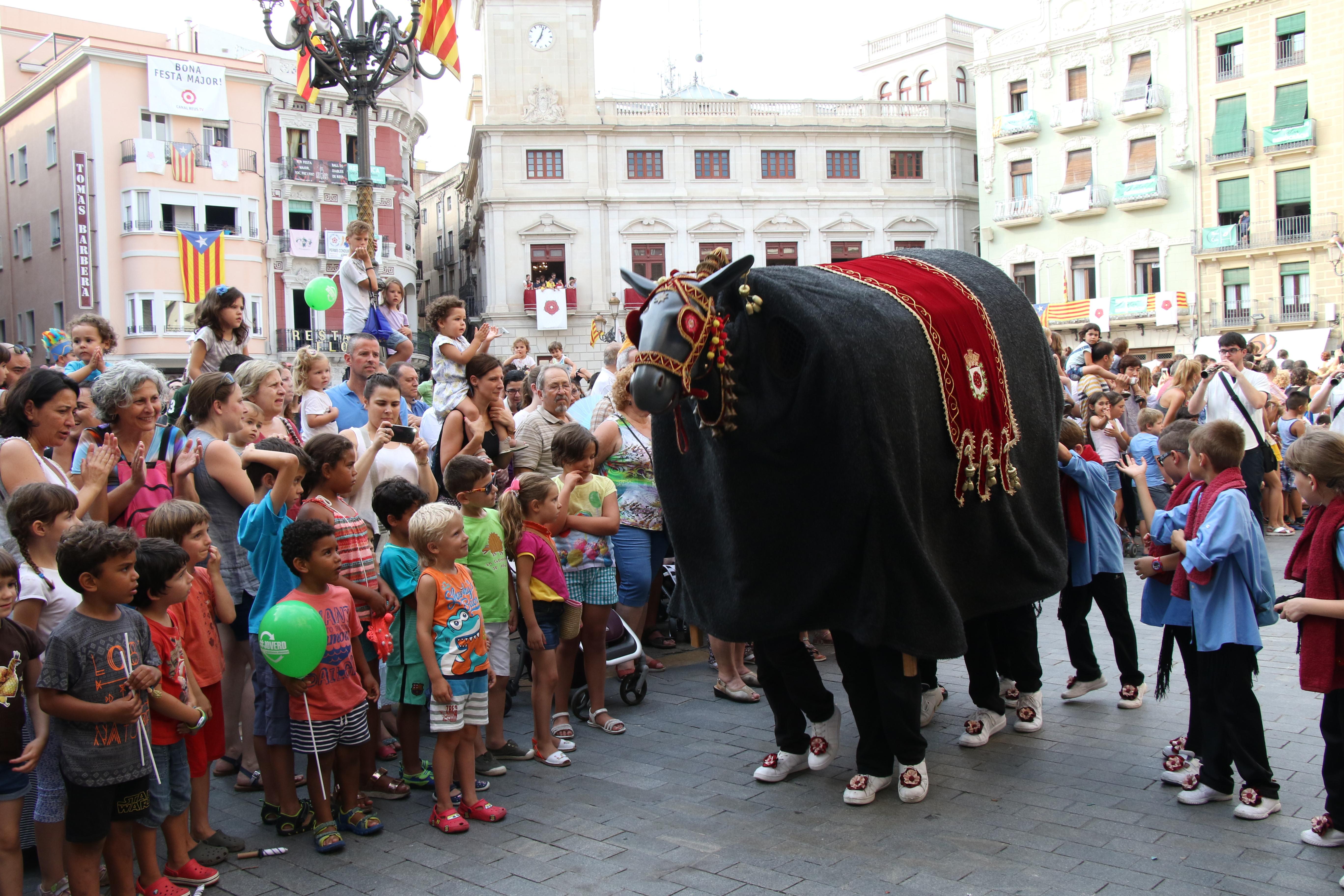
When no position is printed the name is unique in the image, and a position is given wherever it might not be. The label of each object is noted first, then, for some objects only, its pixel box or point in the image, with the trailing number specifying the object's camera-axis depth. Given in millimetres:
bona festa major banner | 36125
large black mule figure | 4930
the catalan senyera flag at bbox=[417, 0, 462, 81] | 15008
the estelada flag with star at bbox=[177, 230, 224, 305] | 32938
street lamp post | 10805
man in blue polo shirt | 7551
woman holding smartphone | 6441
